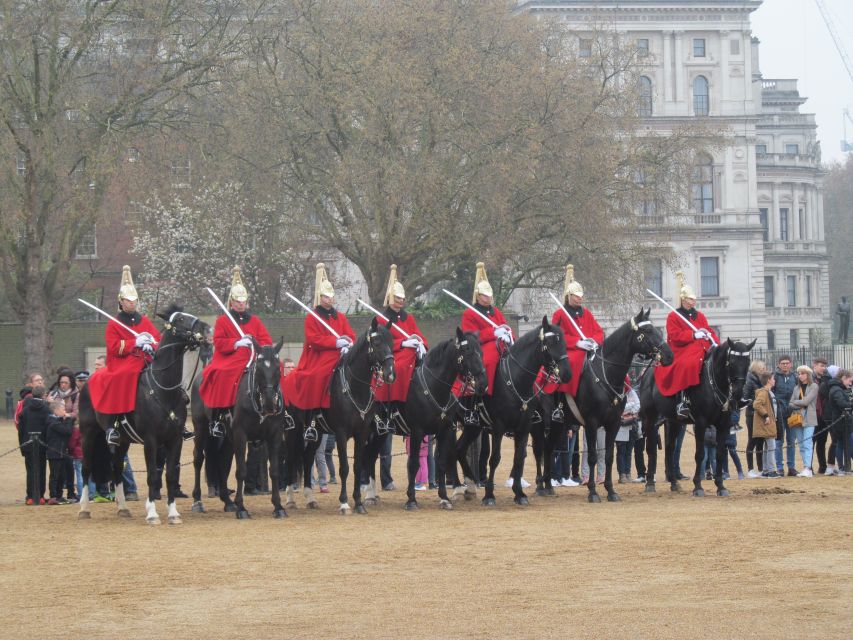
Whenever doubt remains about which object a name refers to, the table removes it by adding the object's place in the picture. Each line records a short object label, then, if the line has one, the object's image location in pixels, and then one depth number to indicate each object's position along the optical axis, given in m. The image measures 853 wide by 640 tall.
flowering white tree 55.16
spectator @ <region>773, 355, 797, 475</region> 26.41
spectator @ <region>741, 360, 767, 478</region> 25.73
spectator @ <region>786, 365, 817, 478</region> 25.88
